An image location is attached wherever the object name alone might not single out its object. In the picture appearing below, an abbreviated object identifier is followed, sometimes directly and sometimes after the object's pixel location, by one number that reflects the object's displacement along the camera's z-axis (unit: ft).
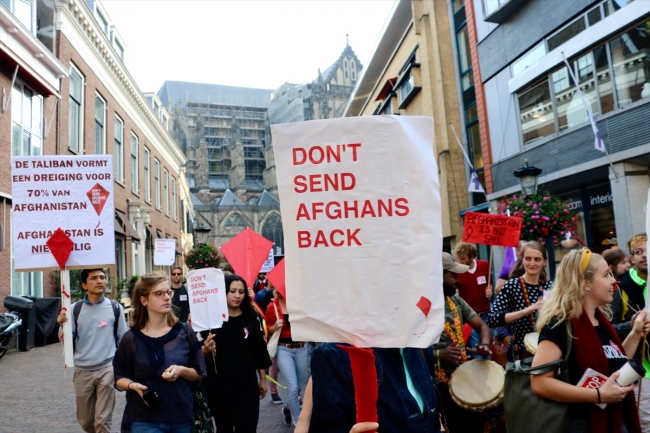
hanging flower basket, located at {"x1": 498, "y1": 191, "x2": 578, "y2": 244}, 34.45
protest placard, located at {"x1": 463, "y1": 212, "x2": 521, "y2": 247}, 26.58
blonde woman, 9.48
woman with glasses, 12.90
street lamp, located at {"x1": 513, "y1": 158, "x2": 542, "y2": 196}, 36.99
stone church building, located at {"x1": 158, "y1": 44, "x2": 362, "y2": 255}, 228.43
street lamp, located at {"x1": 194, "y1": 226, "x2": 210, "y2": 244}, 69.13
